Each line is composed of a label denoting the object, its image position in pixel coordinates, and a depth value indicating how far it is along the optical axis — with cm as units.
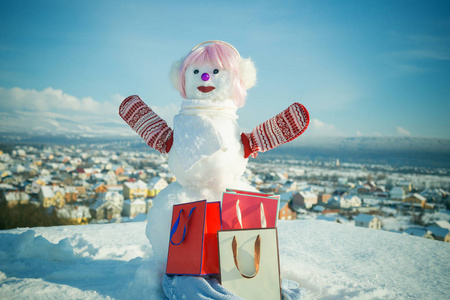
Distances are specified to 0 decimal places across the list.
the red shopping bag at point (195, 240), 119
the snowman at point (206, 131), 139
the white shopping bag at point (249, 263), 113
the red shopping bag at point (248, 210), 126
